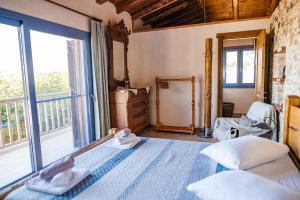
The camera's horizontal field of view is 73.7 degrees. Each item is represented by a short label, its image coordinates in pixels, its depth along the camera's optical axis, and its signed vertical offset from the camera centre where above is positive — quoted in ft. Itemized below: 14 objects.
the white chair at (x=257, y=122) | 9.49 -2.34
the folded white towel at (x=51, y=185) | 3.81 -1.99
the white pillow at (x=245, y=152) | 4.38 -1.71
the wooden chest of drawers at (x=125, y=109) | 11.73 -1.64
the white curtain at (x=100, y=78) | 10.52 +0.26
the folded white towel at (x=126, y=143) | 6.19 -1.96
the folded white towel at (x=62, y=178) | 3.92 -1.88
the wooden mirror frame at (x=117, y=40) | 11.72 +2.56
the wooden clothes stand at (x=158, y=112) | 13.79 -2.29
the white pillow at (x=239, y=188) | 2.95 -1.73
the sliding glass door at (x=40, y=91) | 7.60 -0.30
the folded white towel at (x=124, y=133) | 6.67 -1.72
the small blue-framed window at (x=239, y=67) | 18.60 +1.07
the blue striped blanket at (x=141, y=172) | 3.75 -2.07
